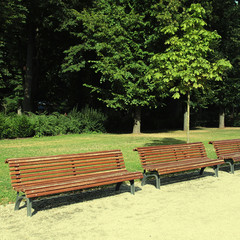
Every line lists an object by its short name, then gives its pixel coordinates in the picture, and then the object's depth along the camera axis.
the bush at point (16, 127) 17.77
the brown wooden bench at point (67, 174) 4.79
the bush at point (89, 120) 21.83
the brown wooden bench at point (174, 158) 6.56
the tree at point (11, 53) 18.25
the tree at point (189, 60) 8.93
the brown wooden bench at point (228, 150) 8.06
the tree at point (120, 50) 19.34
